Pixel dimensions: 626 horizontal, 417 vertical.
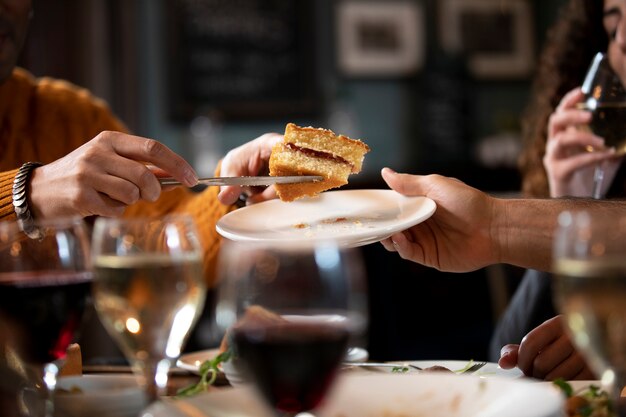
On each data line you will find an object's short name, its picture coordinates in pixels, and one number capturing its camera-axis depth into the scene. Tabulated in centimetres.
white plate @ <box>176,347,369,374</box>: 144
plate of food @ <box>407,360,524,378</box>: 125
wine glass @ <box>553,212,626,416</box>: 77
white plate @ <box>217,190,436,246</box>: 142
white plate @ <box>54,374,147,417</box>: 91
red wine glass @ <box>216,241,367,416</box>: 78
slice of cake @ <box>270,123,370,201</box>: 170
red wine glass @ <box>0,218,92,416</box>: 92
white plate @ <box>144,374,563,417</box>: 85
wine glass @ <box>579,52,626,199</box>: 216
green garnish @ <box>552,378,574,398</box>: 100
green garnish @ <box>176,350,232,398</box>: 119
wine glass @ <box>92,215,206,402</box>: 91
